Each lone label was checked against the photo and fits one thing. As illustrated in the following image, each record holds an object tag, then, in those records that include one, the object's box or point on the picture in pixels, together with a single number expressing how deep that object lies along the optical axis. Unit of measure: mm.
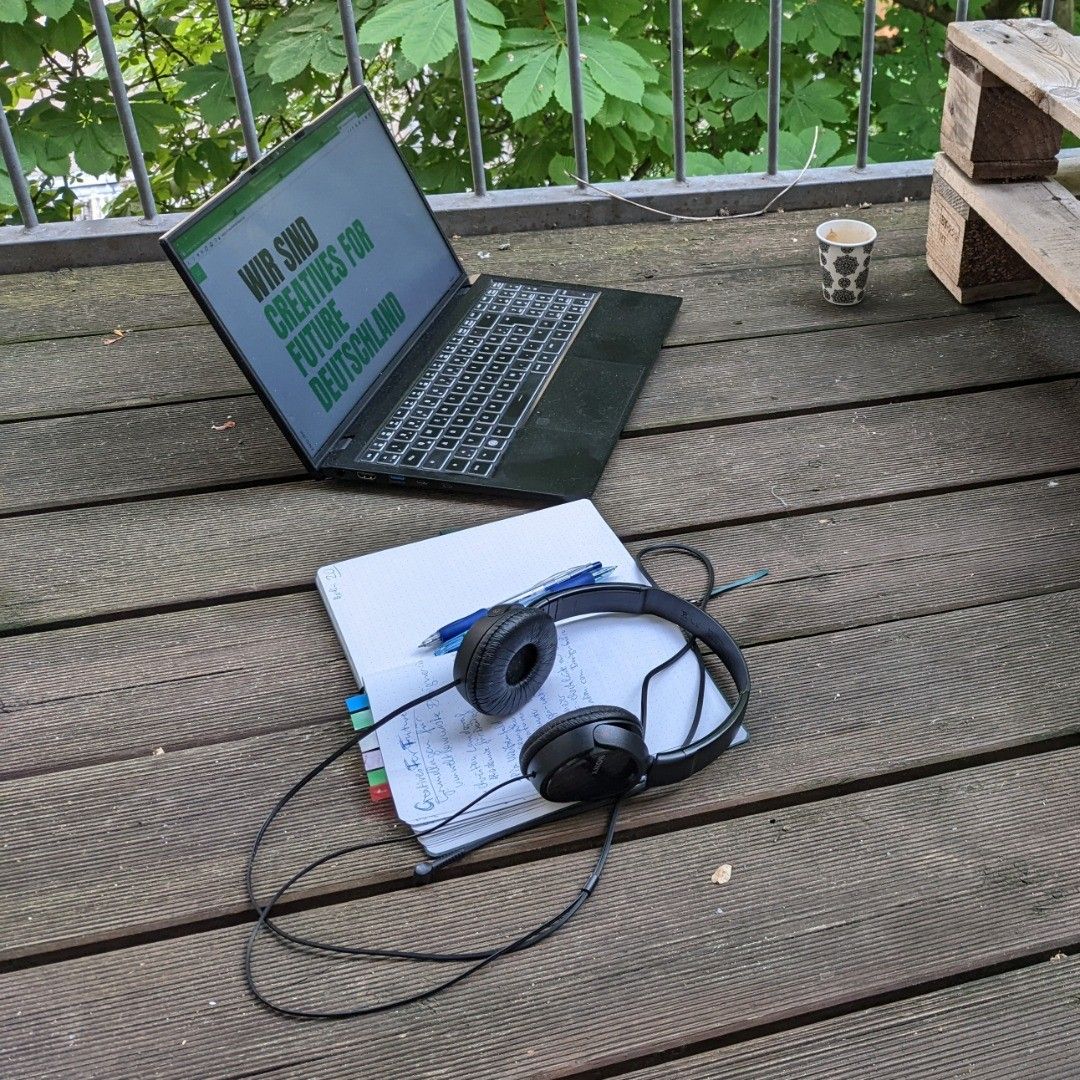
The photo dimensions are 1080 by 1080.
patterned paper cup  1358
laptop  1066
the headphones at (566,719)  709
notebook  761
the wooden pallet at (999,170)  1276
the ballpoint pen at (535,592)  863
